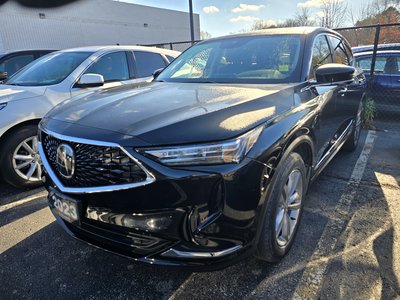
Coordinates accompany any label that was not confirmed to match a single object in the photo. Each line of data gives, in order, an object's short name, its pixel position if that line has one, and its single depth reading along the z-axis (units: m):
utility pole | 14.82
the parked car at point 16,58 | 6.76
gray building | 24.22
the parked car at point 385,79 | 6.56
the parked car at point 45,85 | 3.49
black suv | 1.65
